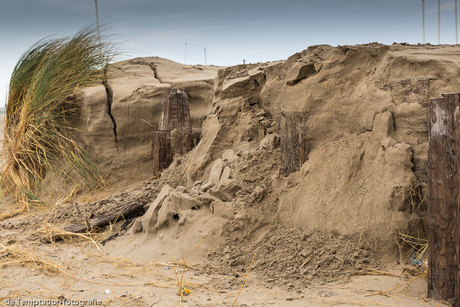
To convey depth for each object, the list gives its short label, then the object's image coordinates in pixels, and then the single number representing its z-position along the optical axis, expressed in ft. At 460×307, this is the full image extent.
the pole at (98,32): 24.63
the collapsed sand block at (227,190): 15.05
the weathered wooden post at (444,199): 10.02
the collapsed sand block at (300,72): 15.35
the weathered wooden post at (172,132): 20.90
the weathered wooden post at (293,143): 14.87
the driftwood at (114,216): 17.15
